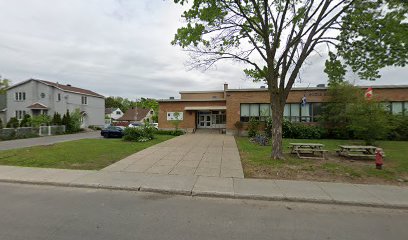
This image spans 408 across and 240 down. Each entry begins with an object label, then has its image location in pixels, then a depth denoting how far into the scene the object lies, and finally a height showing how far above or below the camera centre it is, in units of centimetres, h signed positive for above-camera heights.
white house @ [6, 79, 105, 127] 3136 +337
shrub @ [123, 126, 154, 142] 1706 -105
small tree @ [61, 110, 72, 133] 2748 -4
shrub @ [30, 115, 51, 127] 2364 +14
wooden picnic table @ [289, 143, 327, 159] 1022 -145
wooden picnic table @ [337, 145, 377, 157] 985 -143
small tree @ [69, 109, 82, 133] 2810 -4
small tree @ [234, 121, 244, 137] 2316 -47
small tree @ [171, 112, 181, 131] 2505 +7
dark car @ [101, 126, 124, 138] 2161 -103
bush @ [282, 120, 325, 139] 1998 -88
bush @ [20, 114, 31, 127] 2419 -3
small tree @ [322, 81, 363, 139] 1875 +120
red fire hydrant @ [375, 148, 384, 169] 789 -140
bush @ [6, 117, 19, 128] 2362 -24
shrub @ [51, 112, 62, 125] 2658 +33
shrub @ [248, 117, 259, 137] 2134 -54
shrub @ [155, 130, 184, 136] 2412 -119
